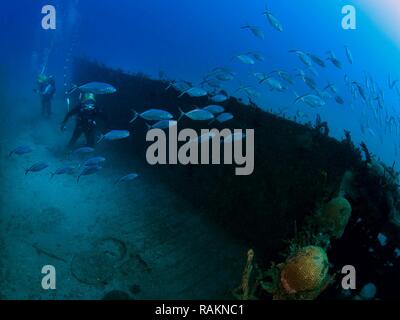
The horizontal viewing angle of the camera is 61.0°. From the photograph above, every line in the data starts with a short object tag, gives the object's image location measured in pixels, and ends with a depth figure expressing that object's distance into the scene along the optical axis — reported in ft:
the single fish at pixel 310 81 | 36.63
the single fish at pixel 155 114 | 23.70
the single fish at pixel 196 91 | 25.34
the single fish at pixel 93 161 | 24.37
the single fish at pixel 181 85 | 28.89
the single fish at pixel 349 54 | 41.21
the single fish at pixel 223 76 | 32.83
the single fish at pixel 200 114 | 23.04
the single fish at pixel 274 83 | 34.16
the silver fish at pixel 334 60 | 37.94
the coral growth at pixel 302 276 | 14.33
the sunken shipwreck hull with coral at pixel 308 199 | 18.33
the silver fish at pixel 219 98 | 25.46
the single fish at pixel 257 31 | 34.90
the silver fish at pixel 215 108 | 24.34
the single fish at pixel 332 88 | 41.40
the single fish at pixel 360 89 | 38.60
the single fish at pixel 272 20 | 33.35
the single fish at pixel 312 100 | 32.24
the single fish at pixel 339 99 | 41.64
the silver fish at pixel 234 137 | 20.62
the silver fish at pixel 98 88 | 25.44
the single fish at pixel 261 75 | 33.65
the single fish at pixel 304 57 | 34.77
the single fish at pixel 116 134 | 23.84
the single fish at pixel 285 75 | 34.48
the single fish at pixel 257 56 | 35.80
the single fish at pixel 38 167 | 24.20
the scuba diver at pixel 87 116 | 32.81
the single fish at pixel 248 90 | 35.44
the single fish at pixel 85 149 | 26.34
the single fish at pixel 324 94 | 42.28
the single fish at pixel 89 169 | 24.44
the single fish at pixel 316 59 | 34.40
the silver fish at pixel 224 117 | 23.90
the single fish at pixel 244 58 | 34.83
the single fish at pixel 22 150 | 26.02
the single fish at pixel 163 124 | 24.34
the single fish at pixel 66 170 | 24.21
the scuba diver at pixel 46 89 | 45.29
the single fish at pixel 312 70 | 40.21
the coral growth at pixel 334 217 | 17.53
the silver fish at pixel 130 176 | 24.12
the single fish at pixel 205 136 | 20.55
